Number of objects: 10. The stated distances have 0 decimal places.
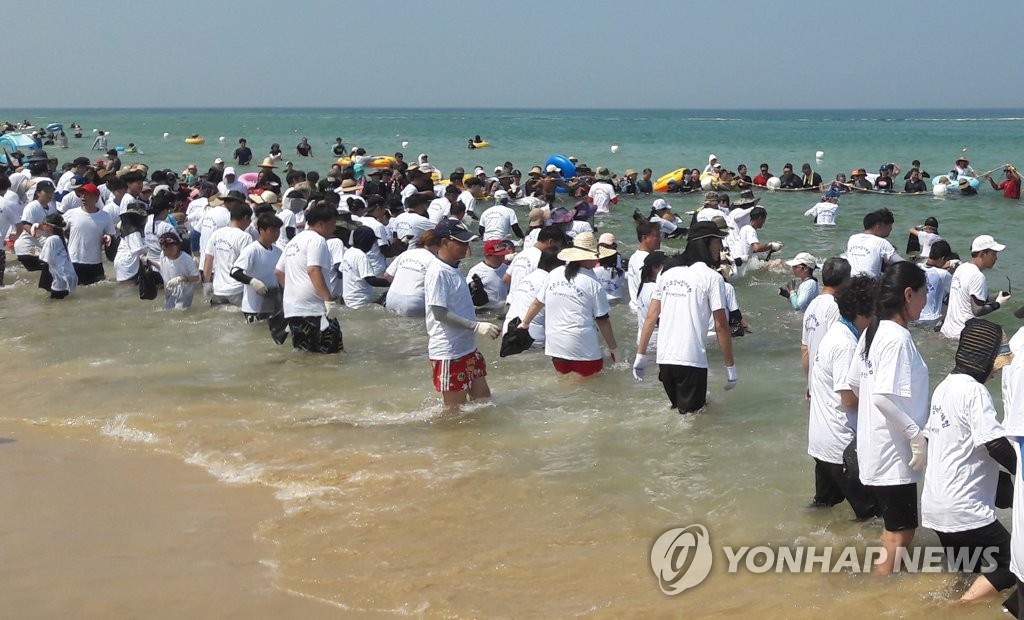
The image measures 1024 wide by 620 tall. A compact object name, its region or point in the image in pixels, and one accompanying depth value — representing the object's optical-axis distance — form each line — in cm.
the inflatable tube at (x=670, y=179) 2997
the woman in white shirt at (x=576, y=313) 825
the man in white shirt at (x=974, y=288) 990
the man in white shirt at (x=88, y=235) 1268
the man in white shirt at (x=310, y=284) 925
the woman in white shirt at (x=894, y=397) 454
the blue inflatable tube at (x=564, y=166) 2981
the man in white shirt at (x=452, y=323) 749
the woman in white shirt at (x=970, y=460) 423
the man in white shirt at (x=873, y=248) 1025
